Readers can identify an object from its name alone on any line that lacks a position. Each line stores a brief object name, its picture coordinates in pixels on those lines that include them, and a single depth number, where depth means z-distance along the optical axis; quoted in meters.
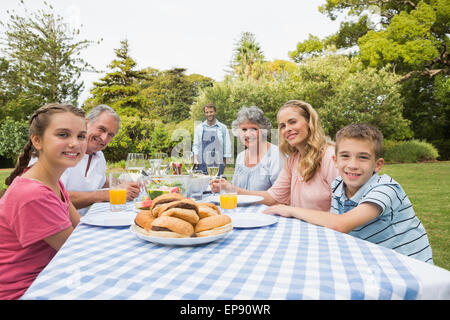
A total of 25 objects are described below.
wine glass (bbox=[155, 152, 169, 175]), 3.22
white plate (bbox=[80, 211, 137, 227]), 1.69
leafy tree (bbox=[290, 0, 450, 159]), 15.17
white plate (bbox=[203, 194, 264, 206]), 2.36
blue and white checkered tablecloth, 0.89
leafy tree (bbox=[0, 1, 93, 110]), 21.38
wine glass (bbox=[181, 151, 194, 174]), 3.19
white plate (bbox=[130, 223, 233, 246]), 1.25
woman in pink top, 2.75
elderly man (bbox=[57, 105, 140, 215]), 3.17
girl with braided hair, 1.48
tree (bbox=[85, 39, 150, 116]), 23.55
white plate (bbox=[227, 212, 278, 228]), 1.66
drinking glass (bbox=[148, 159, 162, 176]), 3.05
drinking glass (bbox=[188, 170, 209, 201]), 2.46
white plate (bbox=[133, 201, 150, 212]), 1.97
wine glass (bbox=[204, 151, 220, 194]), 2.59
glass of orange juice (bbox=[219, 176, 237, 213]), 2.03
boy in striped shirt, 1.70
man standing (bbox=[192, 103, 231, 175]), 8.88
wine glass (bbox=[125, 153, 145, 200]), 2.58
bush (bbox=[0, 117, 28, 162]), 16.81
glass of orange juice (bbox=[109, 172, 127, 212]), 2.14
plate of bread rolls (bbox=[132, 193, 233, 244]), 1.27
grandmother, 3.82
